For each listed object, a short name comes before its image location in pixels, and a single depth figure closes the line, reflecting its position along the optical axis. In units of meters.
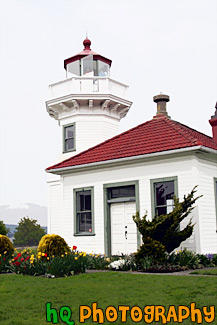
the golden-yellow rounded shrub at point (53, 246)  13.36
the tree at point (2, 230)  19.54
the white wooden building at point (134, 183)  14.89
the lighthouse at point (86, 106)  22.34
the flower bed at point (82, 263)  12.13
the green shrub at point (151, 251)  12.81
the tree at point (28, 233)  51.00
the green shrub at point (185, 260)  13.11
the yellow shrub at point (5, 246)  15.27
